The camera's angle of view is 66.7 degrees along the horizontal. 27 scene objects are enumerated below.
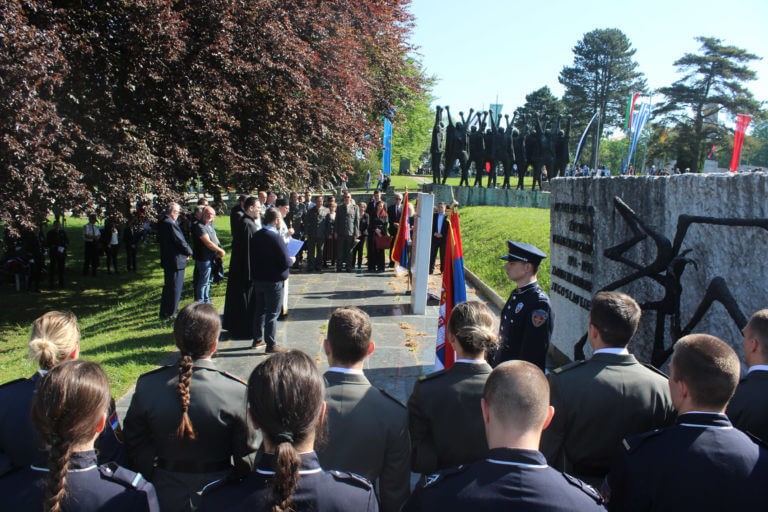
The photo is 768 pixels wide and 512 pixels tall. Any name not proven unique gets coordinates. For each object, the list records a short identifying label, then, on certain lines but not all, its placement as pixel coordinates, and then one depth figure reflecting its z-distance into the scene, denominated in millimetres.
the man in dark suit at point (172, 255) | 9141
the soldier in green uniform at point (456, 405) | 2746
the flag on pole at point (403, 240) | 11391
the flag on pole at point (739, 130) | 22558
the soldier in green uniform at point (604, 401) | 2705
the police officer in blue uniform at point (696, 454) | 2006
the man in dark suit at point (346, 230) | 13500
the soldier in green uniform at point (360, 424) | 2488
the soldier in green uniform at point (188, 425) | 2689
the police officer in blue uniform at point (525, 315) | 4043
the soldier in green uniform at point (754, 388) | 2451
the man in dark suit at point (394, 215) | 14031
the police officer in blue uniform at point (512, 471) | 1707
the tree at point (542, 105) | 63469
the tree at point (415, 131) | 47625
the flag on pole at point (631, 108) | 32784
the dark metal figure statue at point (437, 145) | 23078
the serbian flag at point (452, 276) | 6638
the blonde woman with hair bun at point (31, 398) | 2424
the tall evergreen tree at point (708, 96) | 46125
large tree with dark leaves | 8398
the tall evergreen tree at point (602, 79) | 61469
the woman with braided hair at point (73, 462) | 1937
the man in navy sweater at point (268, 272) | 7094
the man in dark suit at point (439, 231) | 12047
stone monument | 4027
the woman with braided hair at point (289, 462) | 1751
